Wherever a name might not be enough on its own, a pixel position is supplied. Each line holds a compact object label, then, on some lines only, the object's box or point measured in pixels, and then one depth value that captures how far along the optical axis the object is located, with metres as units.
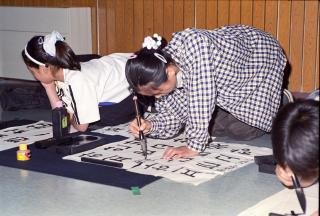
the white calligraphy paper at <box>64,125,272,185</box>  2.30
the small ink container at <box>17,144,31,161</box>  2.56
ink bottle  2.84
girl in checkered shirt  2.34
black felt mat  2.25
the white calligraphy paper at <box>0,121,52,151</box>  2.86
